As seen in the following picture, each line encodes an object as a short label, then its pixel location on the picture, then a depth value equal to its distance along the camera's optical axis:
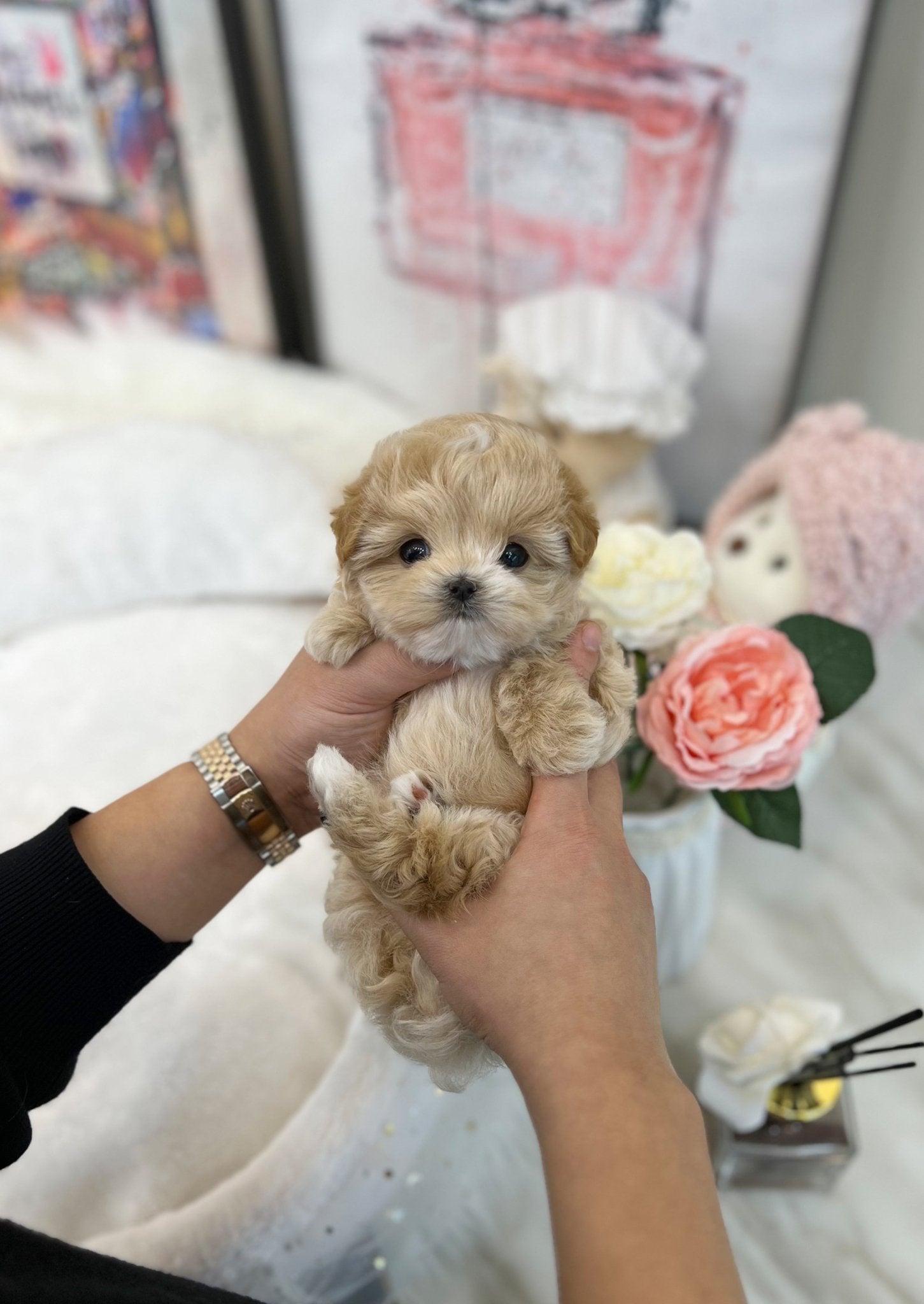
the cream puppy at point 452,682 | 0.56
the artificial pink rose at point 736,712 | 0.71
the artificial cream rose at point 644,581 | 0.74
